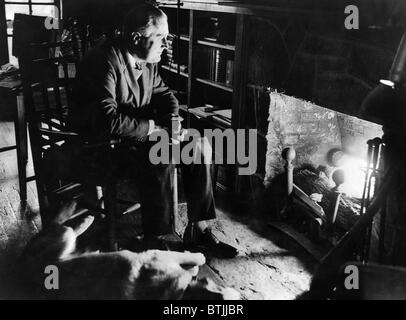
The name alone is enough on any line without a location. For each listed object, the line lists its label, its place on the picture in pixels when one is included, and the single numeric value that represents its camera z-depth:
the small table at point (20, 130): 3.47
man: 2.48
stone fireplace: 3.35
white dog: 2.17
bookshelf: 3.54
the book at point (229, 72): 3.83
